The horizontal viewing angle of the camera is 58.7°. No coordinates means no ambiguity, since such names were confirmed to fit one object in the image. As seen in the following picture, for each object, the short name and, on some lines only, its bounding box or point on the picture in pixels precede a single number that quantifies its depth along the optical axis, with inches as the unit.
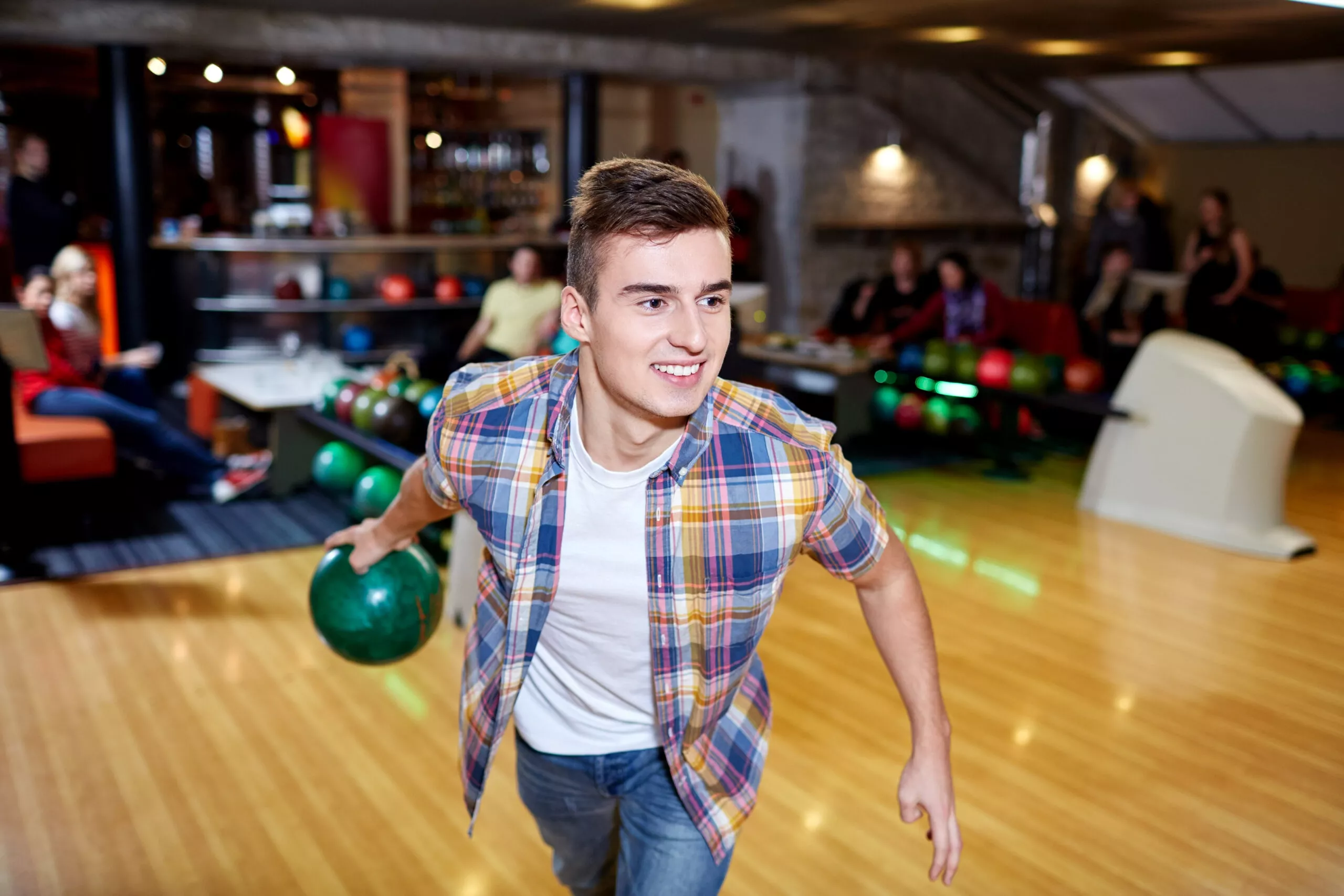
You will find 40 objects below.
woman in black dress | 295.4
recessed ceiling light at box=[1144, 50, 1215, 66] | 366.6
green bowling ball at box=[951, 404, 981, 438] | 256.2
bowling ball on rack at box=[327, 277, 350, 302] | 339.0
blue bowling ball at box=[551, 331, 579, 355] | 230.5
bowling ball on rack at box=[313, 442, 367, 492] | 198.2
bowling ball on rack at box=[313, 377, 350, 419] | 212.7
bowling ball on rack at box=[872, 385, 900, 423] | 267.1
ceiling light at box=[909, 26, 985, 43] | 320.8
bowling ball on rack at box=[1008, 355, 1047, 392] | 235.6
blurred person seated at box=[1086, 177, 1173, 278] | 358.0
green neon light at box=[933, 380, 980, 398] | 245.8
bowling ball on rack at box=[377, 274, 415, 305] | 347.6
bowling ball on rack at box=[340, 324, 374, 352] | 341.1
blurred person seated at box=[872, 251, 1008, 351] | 273.9
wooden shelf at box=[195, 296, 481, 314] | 326.6
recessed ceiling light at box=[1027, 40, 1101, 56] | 348.2
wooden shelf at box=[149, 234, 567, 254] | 321.1
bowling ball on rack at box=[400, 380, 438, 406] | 200.2
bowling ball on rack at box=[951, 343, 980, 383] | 247.4
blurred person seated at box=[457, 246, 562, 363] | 258.8
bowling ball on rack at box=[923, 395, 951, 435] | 257.0
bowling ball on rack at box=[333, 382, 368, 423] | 203.9
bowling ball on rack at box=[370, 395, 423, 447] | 189.2
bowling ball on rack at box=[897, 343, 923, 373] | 258.1
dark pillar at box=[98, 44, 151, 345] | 303.9
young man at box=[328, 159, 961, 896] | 56.7
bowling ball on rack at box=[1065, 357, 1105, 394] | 242.2
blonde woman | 212.4
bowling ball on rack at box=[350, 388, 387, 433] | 194.4
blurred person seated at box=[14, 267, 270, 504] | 207.5
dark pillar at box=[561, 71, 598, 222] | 362.6
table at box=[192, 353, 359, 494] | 222.1
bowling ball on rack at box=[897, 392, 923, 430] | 261.4
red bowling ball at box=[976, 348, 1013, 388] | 241.3
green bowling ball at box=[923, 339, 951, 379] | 252.5
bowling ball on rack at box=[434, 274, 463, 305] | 354.9
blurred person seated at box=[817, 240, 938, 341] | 294.7
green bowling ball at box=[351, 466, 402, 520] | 174.4
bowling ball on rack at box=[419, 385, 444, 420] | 190.1
